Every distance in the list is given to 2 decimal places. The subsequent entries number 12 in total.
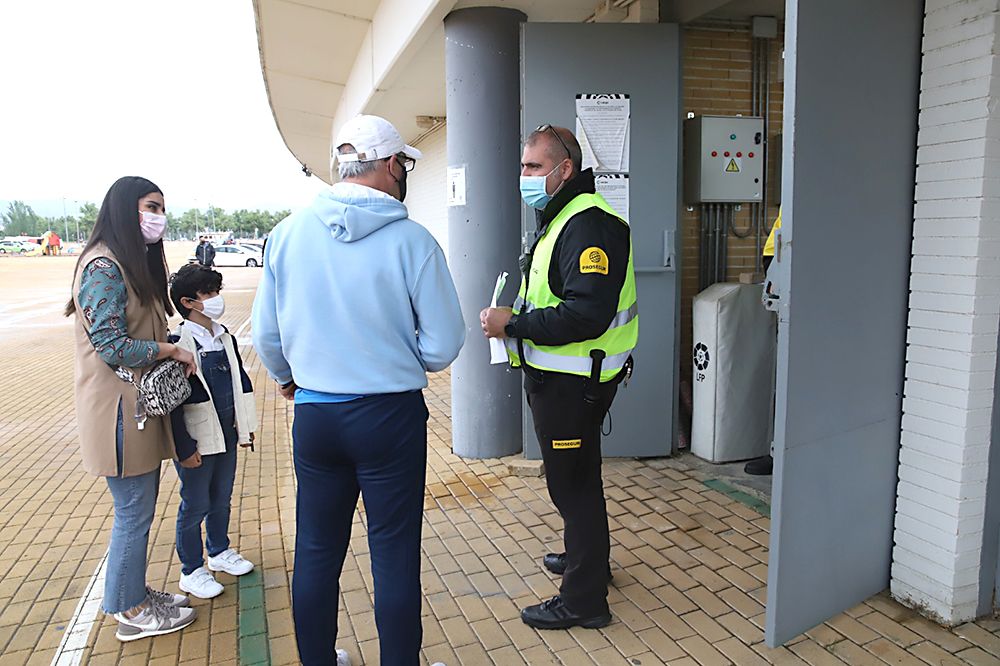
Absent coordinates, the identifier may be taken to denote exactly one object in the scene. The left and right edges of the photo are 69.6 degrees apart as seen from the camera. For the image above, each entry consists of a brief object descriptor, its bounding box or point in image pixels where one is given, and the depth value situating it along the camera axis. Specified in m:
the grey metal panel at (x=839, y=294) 2.47
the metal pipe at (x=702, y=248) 5.14
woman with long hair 2.61
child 3.06
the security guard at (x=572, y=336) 2.62
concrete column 4.72
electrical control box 4.90
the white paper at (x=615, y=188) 4.66
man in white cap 2.12
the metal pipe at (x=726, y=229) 5.19
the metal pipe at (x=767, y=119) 5.18
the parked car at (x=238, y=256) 42.28
